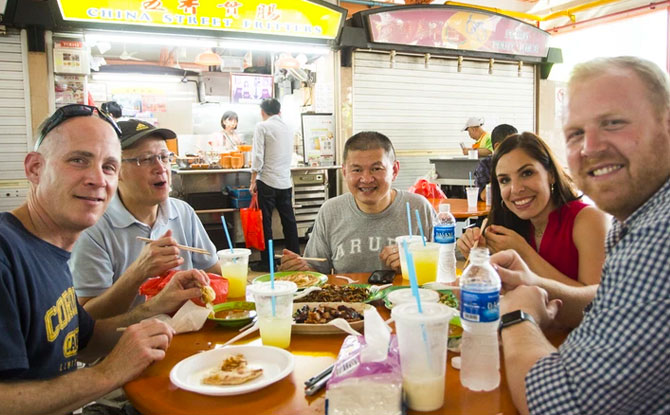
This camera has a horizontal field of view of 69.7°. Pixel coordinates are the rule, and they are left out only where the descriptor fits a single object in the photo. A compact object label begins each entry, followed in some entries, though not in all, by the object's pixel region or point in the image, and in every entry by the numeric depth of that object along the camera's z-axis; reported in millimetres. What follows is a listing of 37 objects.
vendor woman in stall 9867
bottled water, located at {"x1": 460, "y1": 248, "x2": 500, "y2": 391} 1232
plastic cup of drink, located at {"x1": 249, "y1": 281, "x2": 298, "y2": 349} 1600
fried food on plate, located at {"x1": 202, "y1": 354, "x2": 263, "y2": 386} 1357
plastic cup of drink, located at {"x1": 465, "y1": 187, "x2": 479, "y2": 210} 5152
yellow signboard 5980
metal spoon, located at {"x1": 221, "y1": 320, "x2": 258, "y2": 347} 1716
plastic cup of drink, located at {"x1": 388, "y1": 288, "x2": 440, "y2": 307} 1503
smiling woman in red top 2236
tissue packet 1115
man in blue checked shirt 951
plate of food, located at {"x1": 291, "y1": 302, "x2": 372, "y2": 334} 1705
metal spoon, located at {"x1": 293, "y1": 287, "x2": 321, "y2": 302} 2037
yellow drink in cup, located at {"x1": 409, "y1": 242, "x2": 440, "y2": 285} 2250
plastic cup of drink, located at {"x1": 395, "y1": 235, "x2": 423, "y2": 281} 2297
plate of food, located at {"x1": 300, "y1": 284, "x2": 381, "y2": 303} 1969
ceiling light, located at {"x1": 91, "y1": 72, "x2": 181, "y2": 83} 11773
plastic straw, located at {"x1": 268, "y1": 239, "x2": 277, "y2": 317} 1594
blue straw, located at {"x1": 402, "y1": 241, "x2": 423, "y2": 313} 1146
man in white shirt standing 6844
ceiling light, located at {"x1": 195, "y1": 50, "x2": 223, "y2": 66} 9062
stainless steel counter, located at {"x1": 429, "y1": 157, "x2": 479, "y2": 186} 7268
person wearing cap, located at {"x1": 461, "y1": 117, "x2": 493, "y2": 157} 7433
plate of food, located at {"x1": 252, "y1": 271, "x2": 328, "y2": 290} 2288
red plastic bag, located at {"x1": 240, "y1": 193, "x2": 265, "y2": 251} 6605
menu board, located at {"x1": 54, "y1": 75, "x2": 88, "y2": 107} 6254
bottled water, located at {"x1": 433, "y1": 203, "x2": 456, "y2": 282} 2230
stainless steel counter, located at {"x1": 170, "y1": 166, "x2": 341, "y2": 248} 7203
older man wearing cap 2031
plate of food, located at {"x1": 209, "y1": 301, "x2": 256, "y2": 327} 1817
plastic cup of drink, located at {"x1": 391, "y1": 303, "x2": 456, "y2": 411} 1136
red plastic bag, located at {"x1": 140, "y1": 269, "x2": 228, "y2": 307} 2115
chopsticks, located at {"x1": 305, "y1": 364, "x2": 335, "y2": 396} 1308
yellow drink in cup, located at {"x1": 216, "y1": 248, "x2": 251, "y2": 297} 2273
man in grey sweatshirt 2981
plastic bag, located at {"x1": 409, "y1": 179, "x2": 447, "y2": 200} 5752
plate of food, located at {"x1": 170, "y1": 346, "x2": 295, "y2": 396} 1311
